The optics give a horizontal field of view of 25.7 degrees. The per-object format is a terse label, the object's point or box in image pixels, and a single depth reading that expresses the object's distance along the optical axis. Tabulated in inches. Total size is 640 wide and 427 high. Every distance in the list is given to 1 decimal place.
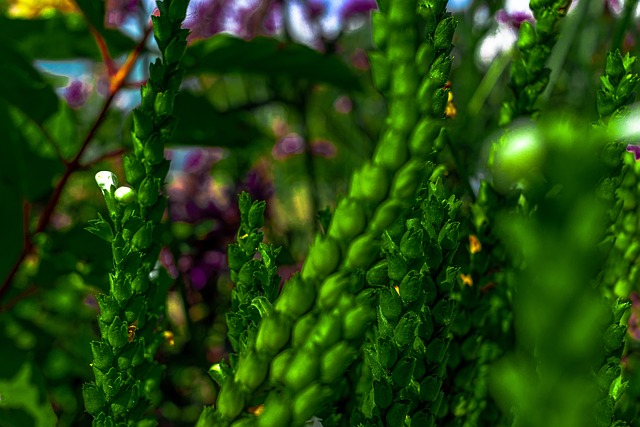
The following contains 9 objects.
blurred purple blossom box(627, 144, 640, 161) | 21.3
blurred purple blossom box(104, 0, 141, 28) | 44.8
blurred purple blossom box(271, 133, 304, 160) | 68.7
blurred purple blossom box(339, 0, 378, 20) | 60.6
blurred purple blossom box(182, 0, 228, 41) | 49.0
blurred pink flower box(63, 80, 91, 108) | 56.6
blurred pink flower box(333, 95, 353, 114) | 70.3
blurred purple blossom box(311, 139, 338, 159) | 67.7
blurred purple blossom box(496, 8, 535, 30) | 41.8
